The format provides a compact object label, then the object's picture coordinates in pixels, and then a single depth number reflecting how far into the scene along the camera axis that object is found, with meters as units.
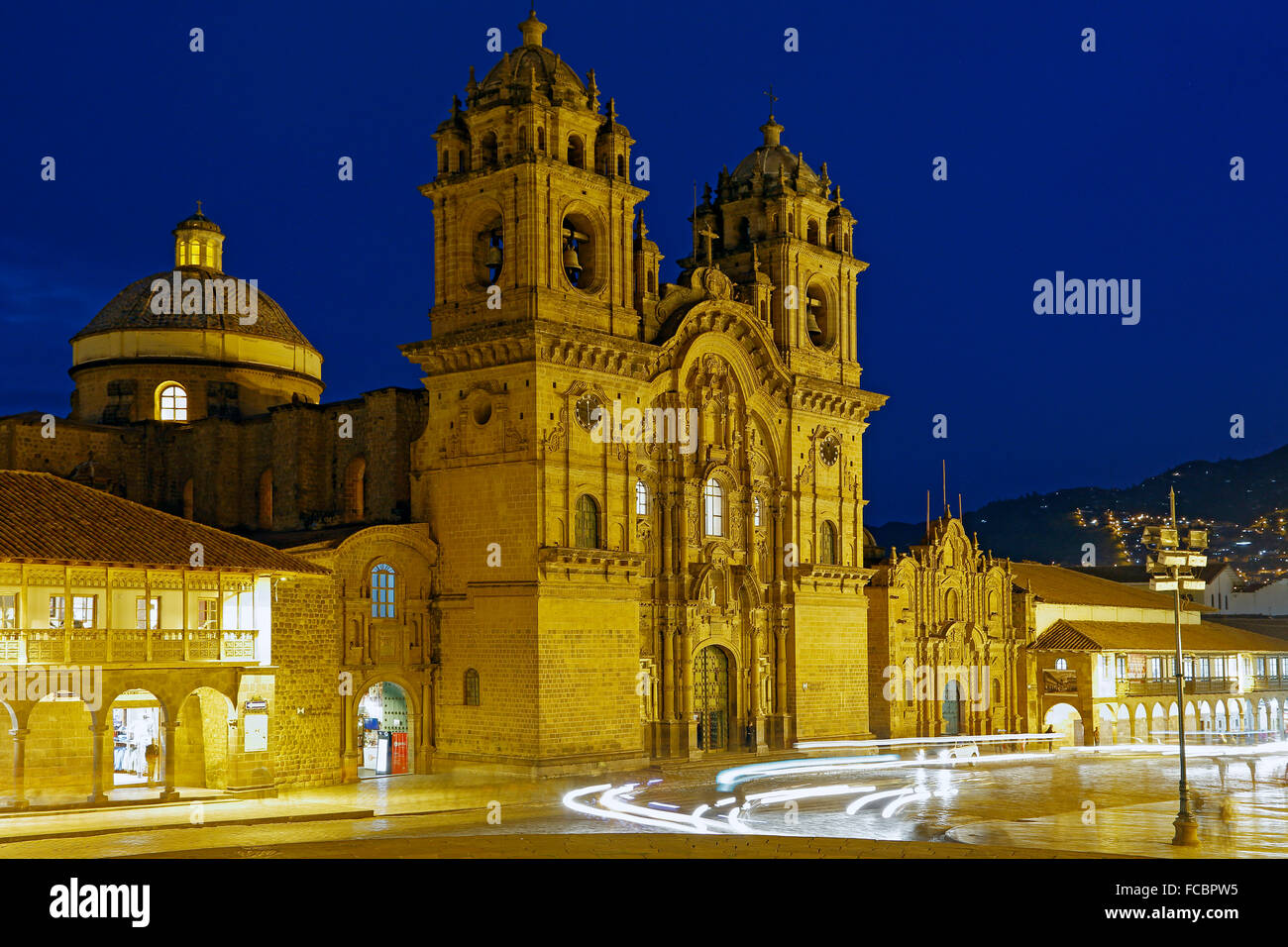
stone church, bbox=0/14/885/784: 44.84
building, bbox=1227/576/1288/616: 96.81
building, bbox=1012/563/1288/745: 67.50
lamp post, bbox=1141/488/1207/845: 30.70
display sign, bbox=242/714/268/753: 38.88
